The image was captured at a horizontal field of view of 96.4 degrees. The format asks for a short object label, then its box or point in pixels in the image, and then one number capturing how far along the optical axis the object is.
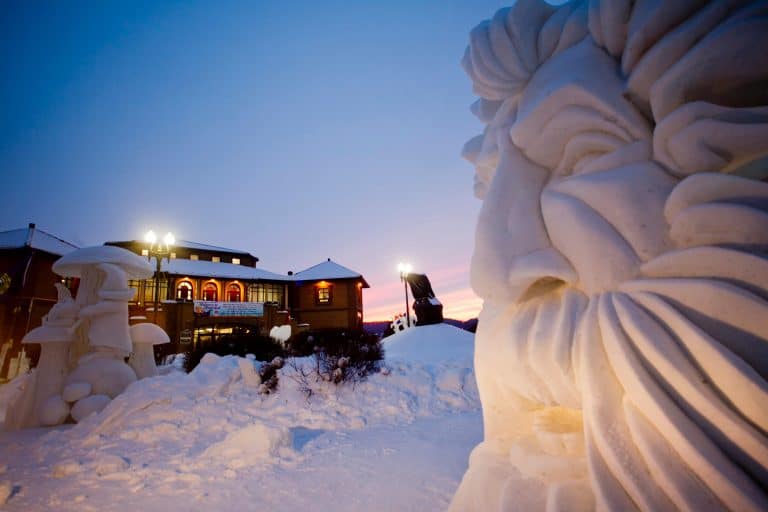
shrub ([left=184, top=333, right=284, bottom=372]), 9.88
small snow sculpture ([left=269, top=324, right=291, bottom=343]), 12.48
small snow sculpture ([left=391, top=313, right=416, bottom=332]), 15.02
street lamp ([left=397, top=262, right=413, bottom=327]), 14.02
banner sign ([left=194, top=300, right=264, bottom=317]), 20.72
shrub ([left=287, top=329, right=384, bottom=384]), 6.79
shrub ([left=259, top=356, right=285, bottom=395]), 6.49
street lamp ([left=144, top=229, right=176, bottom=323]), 10.96
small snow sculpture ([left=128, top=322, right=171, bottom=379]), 8.06
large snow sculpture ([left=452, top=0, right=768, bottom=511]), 0.84
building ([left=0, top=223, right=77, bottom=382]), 17.73
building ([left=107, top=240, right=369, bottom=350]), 20.75
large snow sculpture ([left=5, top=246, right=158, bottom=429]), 6.12
